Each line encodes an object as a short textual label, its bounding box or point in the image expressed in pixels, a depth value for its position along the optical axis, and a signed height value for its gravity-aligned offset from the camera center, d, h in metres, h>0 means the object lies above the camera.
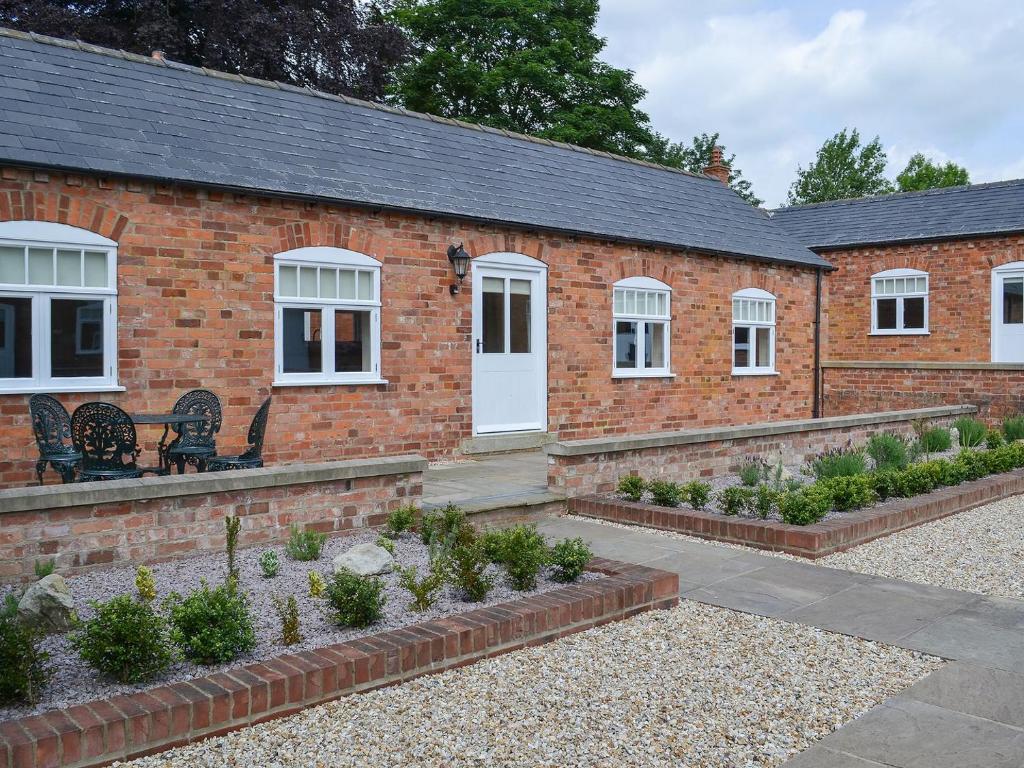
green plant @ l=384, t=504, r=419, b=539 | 6.88 -1.14
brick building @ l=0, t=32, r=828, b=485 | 8.77 +1.25
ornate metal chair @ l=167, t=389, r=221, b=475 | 7.97 -0.55
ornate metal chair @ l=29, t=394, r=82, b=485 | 7.38 -0.52
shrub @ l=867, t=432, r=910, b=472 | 10.14 -0.86
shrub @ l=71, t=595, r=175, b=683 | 3.89 -1.20
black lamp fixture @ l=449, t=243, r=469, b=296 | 11.45 +1.50
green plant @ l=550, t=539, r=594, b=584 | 5.63 -1.17
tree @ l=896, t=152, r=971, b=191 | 50.91 +11.63
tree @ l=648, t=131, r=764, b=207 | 46.44 +11.63
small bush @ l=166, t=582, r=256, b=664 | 4.11 -1.20
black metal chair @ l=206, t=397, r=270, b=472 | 7.89 -0.75
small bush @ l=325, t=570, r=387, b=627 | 4.64 -1.19
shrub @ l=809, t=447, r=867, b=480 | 9.20 -0.93
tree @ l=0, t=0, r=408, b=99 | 19.30 +7.97
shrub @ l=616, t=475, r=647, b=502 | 8.49 -1.06
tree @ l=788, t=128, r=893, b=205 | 51.16 +11.98
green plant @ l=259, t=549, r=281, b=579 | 5.63 -1.21
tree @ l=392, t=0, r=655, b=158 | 29.84 +10.29
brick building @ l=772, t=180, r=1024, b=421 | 18.52 +1.75
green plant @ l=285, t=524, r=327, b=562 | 6.10 -1.19
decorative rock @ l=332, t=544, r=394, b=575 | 5.62 -1.19
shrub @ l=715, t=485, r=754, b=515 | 7.93 -1.10
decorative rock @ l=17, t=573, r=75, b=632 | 4.56 -1.22
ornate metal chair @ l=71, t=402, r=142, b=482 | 7.00 -0.51
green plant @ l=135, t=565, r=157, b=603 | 5.03 -1.20
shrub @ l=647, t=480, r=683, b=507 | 8.29 -1.10
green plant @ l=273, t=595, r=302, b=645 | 4.42 -1.25
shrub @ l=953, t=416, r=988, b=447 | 12.97 -0.79
